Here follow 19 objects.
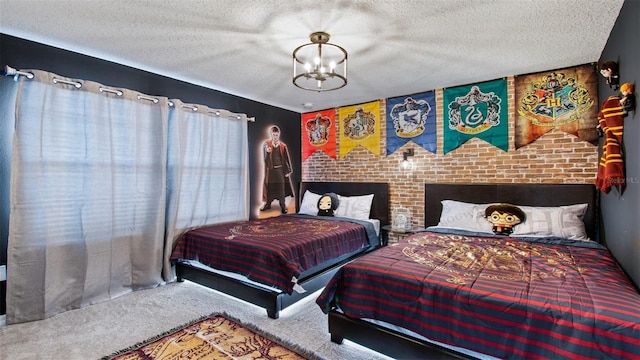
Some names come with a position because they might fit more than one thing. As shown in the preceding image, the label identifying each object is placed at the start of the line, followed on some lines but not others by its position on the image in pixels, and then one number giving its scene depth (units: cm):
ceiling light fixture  239
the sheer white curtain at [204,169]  346
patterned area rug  203
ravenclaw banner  402
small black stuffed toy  436
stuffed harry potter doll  303
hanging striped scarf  207
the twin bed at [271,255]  257
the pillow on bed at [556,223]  279
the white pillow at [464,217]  321
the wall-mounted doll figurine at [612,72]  215
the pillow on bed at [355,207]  424
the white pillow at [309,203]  459
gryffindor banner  498
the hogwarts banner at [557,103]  305
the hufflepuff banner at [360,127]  451
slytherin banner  351
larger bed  136
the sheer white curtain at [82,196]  247
